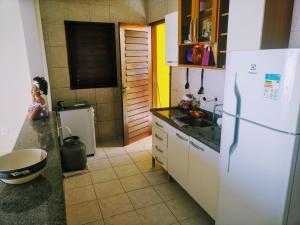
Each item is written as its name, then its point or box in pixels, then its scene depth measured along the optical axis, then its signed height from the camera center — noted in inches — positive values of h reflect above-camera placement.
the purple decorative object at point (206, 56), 93.8 +1.7
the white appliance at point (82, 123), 134.6 -36.4
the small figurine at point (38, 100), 87.7 -14.3
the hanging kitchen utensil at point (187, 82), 123.6 -11.5
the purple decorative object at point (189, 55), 106.1 +2.7
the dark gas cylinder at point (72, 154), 120.8 -48.3
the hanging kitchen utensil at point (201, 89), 111.5 -13.6
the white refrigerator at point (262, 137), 50.3 -19.0
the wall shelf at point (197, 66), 86.4 -2.2
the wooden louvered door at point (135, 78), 149.7 -11.2
